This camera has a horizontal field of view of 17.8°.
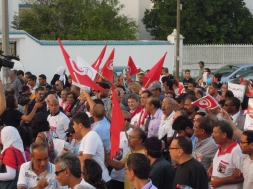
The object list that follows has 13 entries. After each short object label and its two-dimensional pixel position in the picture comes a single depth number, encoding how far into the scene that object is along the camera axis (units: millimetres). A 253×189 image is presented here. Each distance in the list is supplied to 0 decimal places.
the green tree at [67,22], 40666
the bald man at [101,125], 10525
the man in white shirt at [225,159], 8904
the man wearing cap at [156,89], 14557
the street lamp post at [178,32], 37632
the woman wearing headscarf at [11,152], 8965
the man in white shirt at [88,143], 9361
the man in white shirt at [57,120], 12019
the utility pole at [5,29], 20729
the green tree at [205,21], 45339
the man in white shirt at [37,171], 8211
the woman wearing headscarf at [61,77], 21803
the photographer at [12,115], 12032
